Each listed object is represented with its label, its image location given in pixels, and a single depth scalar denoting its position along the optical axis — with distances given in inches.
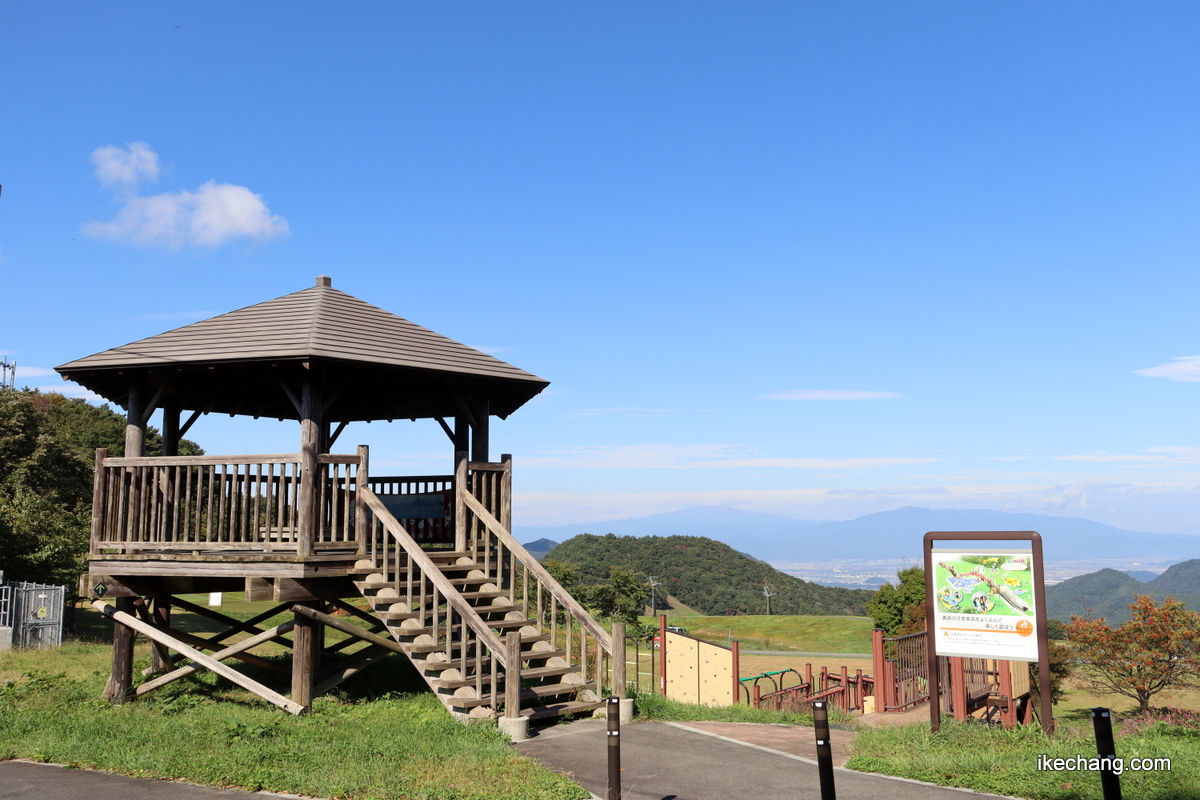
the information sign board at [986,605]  357.7
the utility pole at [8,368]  2859.3
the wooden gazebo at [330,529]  438.3
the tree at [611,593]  2037.4
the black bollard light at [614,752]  277.9
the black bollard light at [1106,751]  234.8
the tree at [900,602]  1723.7
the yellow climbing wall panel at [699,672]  791.1
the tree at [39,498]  1067.3
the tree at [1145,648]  1051.9
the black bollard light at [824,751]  253.9
